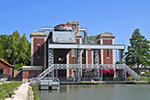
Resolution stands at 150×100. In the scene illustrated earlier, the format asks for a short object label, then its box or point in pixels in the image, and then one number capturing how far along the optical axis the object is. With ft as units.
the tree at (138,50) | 153.69
